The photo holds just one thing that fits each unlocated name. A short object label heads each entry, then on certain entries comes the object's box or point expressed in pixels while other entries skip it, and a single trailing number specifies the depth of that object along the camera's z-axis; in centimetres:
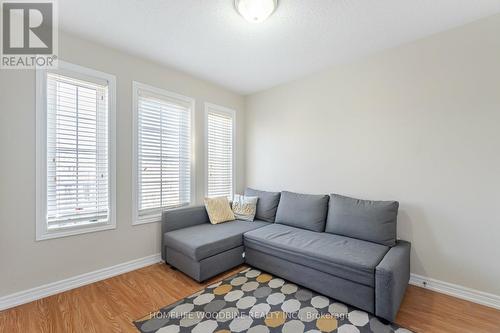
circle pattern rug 167
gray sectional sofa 183
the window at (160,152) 276
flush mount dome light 178
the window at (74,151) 210
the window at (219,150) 357
